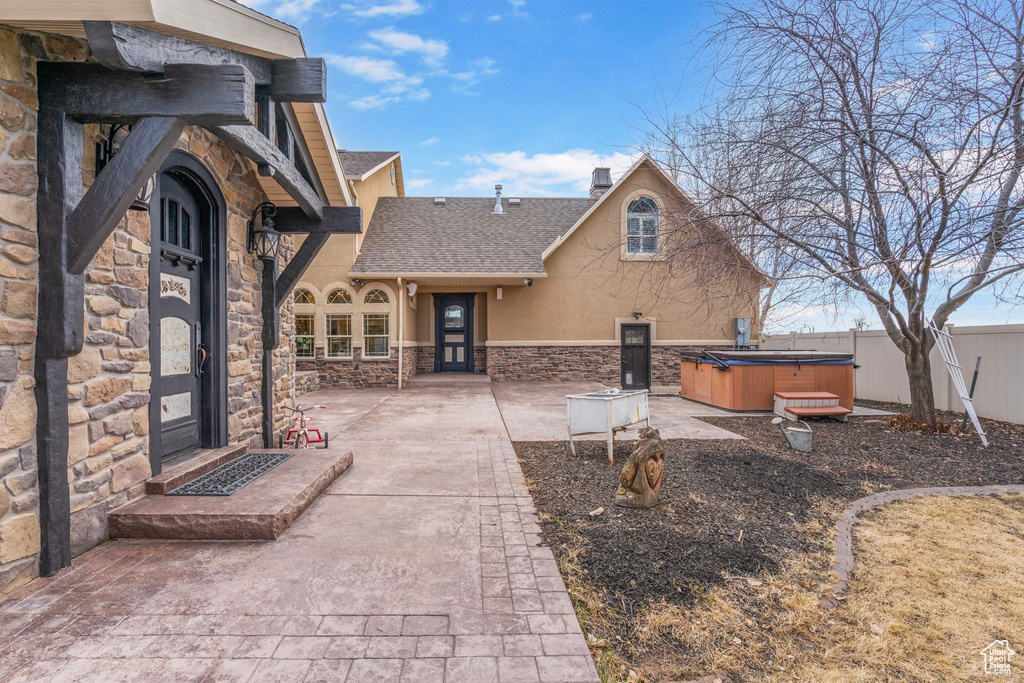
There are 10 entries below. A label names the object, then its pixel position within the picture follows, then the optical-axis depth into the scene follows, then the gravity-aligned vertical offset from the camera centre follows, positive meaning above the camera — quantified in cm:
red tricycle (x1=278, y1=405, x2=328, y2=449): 585 -128
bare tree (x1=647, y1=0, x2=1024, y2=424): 584 +243
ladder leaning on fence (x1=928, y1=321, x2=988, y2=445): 684 -54
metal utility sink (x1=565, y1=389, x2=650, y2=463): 551 -92
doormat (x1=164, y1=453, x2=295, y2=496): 377 -121
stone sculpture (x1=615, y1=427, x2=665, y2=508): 409 -122
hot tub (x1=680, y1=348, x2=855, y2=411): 923 -84
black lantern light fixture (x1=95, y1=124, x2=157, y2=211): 320 +125
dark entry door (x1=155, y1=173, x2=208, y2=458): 408 +15
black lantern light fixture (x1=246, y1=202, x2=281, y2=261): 526 +111
